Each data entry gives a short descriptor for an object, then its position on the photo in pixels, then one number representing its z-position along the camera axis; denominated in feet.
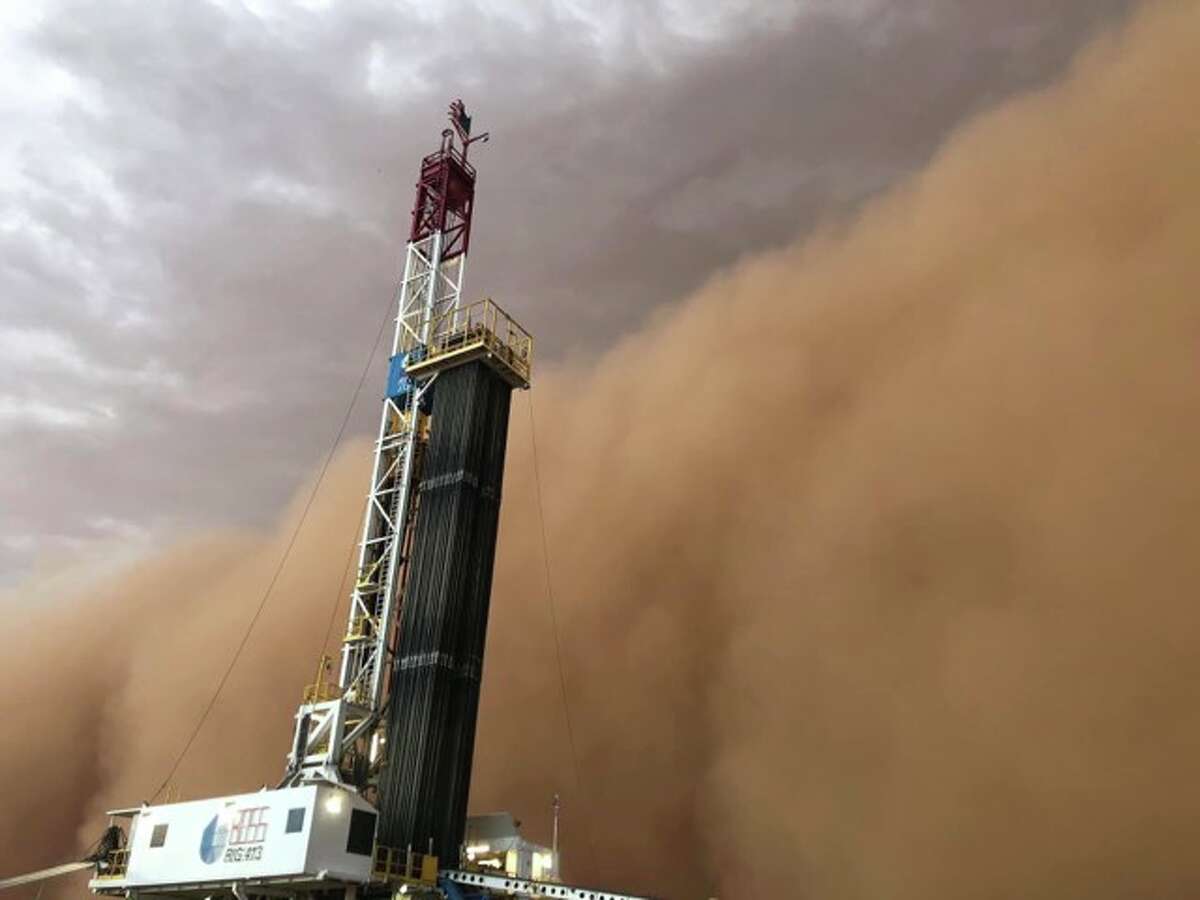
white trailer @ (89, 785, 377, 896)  84.07
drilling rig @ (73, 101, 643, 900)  86.43
